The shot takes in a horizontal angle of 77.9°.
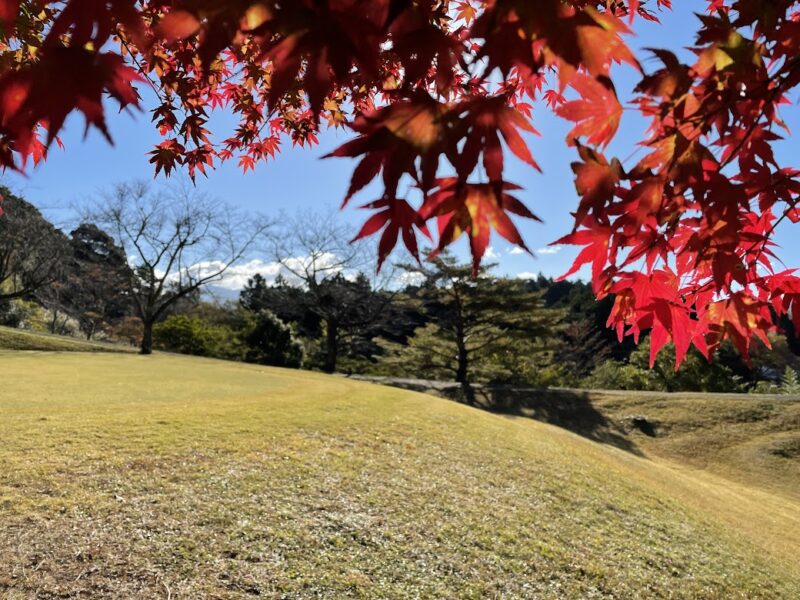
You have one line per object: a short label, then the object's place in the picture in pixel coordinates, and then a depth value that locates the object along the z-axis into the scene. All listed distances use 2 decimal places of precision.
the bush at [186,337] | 18.19
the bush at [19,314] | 18.58
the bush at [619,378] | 15.09
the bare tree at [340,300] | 17.70
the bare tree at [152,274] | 15.63
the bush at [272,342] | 16.92
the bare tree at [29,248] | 14.81
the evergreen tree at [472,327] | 14.70
